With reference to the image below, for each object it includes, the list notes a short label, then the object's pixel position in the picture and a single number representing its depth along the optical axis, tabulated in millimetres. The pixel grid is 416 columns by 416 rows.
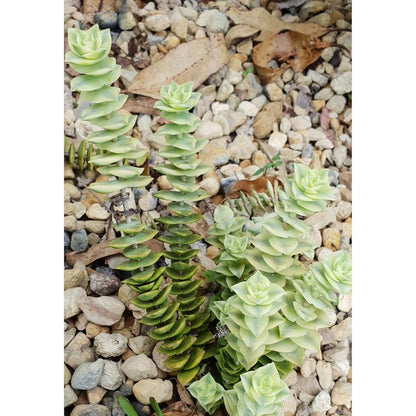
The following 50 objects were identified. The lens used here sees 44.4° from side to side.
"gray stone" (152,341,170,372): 286
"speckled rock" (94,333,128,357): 282
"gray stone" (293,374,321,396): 311
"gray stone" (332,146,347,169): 394
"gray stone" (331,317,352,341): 334
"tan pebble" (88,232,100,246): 316
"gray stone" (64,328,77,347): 281
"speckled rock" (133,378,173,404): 276
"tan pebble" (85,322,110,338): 287
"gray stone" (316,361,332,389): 316
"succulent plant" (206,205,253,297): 255
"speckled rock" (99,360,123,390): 276
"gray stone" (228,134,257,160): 380
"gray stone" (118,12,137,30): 369
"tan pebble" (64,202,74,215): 310
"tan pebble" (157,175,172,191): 342
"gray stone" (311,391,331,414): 305
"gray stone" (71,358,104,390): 269
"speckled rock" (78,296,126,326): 286
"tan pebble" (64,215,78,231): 307
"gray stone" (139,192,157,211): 334
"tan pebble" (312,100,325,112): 406
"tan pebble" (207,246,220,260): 334
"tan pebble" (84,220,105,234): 318
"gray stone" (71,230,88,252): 311
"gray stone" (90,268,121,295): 297
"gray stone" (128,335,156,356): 288
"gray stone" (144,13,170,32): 379
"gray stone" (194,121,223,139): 375
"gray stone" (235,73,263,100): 397
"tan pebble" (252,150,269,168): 381
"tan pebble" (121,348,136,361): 289
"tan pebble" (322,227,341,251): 362
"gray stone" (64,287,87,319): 282
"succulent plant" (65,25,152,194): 194
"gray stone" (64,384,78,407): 264
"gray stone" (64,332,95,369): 278
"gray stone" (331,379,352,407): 312
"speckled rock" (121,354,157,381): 279
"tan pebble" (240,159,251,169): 377
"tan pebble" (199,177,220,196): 351
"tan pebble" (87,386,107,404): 272
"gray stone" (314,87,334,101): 407
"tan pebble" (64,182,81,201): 319
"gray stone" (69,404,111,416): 265
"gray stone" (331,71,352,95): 405
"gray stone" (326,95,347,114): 406
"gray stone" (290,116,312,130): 399
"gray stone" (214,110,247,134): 383
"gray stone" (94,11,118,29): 360
